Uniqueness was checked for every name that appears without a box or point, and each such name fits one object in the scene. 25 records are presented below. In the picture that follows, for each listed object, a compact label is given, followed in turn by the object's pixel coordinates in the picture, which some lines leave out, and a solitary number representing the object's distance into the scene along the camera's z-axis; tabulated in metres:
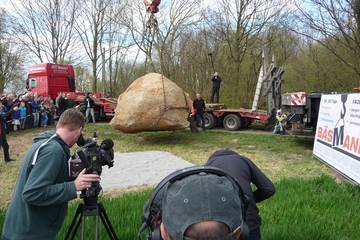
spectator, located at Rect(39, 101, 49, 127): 15.04
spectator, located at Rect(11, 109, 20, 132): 13.09
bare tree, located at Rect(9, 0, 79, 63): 30.45
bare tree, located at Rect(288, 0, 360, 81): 13.69
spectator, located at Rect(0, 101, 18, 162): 7.94
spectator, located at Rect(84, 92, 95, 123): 16.41
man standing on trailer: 17.03
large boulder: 10.07
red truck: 17.58
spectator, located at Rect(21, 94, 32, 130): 13.85
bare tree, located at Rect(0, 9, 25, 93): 28.68
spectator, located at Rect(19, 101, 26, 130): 13.36
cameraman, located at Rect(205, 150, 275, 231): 2.49
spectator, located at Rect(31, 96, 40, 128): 14.43
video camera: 2.40
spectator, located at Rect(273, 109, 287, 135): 11.88
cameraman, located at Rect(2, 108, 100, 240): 2.15
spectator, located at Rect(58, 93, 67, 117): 15.73
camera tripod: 2.69
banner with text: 6.02
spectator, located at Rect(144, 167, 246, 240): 1.02
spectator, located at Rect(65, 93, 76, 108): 16.64
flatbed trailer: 14.45
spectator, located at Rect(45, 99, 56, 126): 15.70
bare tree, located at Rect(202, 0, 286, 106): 21.77
